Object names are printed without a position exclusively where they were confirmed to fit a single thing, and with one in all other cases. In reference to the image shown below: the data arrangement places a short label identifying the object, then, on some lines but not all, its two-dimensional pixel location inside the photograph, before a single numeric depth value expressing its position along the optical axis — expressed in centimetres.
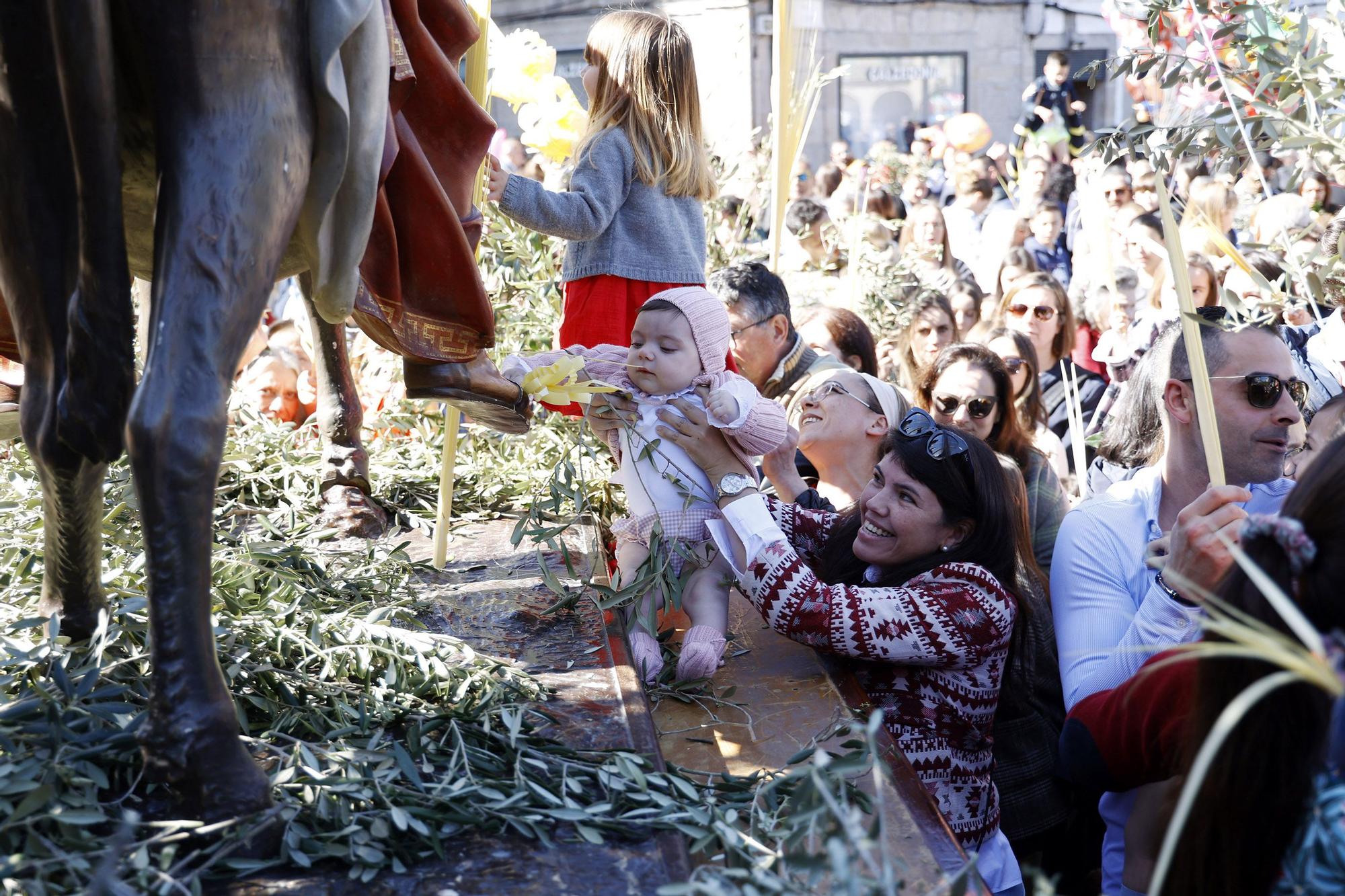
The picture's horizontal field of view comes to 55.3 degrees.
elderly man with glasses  400
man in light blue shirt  227
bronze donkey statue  153
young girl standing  363
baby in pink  271
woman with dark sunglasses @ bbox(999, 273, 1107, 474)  473
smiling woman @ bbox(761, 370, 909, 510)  328
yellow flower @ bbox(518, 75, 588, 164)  388
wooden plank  188
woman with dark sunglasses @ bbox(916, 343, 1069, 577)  334
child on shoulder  1067
